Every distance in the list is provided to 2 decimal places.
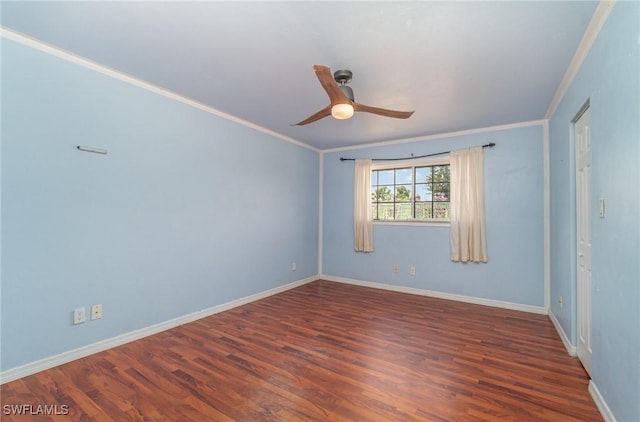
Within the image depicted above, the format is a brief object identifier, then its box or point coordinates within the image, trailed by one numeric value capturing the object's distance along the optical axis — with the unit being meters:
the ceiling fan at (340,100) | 1.89
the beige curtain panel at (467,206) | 3.93
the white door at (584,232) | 2.17
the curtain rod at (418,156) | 3.93
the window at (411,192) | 4.38
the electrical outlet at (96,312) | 2.43
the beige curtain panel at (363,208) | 4.82
